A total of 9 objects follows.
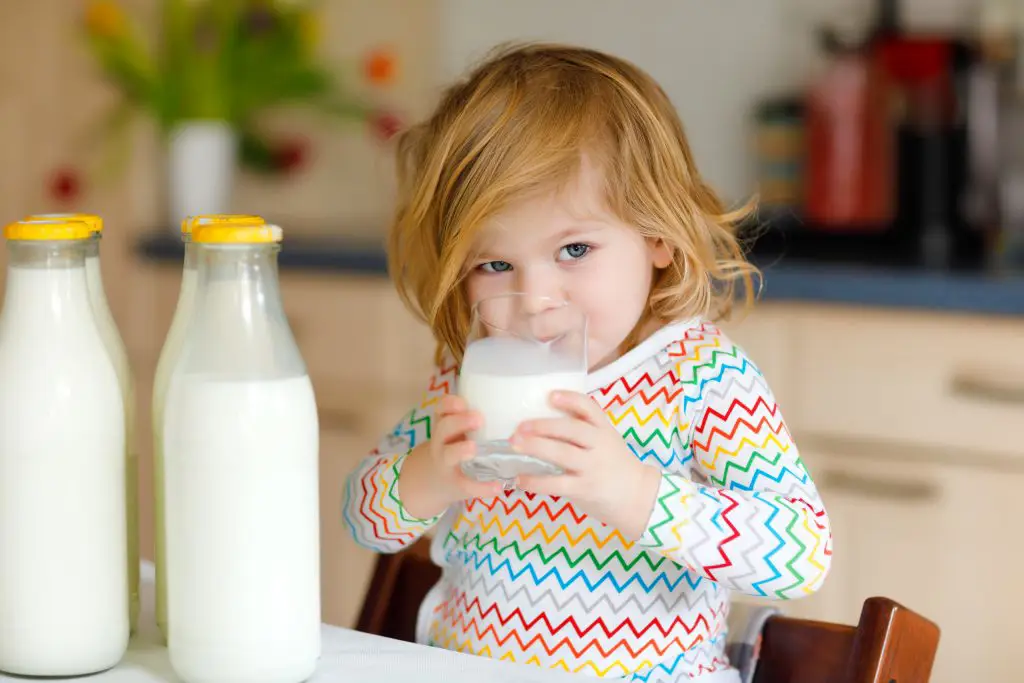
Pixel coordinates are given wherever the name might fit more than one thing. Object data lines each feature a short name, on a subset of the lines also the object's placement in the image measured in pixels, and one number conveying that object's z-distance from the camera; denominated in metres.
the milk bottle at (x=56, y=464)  1.37
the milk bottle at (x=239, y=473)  1.34
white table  1.40
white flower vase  3.93
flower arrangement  3.97
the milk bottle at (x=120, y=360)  1.41
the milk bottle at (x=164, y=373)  1.40
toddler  1.63
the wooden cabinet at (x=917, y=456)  2.76
